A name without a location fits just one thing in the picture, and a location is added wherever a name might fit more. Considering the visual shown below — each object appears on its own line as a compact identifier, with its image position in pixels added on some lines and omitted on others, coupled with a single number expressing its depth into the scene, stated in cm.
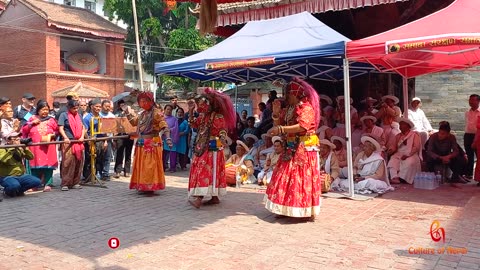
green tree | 2480
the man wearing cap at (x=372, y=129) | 846
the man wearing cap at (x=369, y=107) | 926
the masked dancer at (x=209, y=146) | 617
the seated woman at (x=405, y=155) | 821
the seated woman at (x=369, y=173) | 743
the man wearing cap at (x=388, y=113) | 881
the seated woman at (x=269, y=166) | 804
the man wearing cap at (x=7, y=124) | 725
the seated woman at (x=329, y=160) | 769
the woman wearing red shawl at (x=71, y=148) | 791
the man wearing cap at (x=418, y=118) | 968
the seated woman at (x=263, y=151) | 879
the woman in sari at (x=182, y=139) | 1040
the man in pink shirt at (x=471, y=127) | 856
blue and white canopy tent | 709
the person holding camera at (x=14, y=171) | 703
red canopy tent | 596
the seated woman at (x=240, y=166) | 827
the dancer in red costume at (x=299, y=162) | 532
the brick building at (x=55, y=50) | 2295
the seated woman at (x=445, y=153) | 811
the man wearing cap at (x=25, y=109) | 887
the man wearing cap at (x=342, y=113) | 899
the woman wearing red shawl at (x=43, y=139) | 761
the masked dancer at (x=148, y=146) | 706
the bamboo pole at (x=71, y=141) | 683
